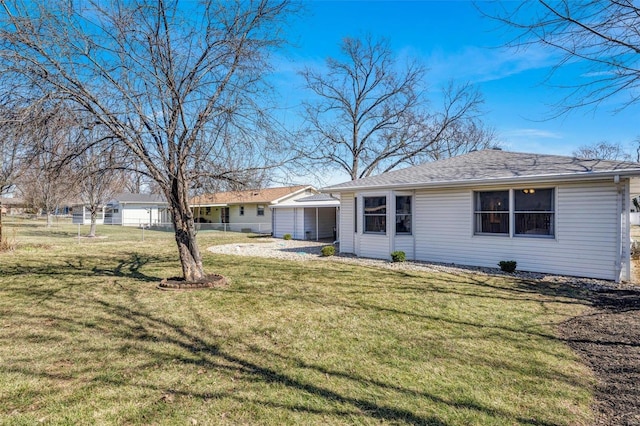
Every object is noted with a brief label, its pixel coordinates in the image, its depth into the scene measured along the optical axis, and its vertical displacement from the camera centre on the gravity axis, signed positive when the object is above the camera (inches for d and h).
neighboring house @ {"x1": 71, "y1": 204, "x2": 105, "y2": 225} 1447.8 -15.5
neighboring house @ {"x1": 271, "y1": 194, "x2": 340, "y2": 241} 848.9 -11.4
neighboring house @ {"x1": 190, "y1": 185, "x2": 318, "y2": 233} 1040.8 +18.0
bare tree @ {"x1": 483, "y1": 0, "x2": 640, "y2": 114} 176.1 +90.5
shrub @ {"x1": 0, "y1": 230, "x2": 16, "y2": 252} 515.8 -46.6
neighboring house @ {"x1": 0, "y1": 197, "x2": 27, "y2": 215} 2035.3 +59.6
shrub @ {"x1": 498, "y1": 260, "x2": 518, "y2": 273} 358.6 -53.9
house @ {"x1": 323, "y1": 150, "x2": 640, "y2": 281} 322.0 +2.1
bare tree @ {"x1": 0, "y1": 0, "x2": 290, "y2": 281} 223.6 +102.0
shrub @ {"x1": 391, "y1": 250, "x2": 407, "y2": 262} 428.1 -52.0
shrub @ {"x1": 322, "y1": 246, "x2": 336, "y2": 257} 505.2 -53.9
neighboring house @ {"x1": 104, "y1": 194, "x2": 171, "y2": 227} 1425.9 +19.6
